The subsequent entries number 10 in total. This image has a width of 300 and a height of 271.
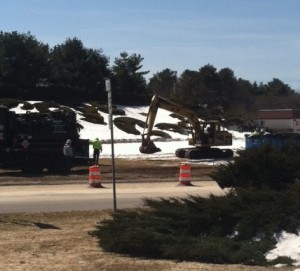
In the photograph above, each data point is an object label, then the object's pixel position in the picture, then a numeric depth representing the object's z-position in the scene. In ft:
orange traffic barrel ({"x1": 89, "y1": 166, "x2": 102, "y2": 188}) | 96.37
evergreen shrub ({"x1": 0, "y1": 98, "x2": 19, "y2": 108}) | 235.40
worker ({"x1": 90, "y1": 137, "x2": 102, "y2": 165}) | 132.61
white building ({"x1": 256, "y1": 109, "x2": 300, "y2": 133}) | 312.09
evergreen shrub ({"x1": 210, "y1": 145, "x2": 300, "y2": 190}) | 52.21
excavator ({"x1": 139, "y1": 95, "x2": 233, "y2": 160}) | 162.71
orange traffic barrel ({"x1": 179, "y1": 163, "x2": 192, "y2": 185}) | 99.91
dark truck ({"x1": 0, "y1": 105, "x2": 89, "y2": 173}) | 121.90
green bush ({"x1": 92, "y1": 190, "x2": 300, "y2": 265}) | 39.70
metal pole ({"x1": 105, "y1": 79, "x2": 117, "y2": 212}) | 58.44
